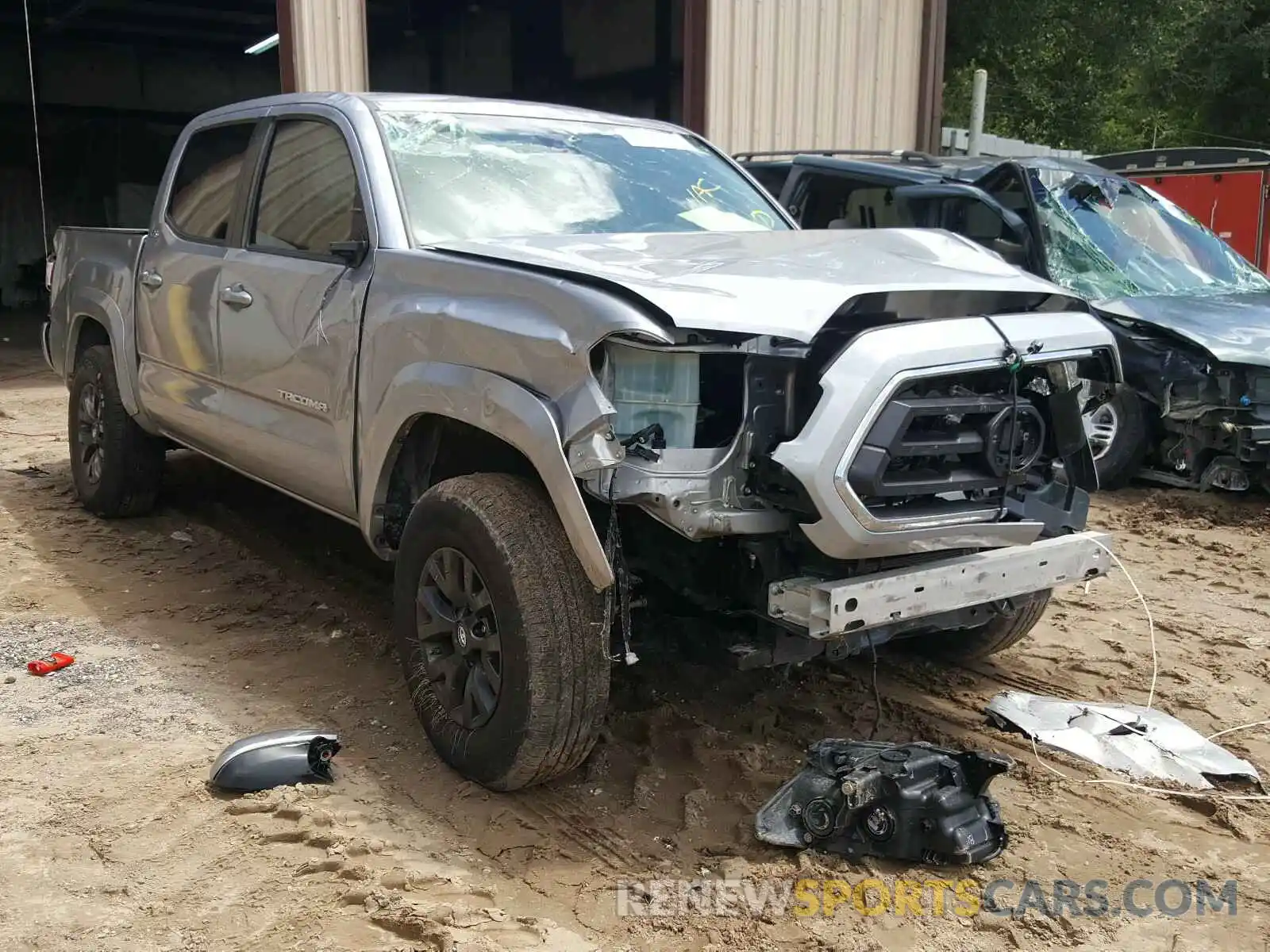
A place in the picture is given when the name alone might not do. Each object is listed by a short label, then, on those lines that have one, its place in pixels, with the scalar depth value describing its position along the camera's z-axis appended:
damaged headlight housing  3.01
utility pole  12.68
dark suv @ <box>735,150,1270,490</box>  6.82
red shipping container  12.29
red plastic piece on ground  4.25
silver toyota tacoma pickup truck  2.94
